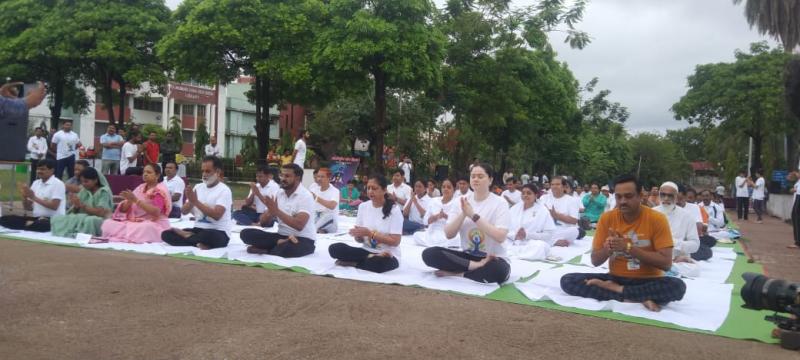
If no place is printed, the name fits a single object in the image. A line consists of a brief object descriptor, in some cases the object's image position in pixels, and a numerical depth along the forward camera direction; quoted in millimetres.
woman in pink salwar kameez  8102
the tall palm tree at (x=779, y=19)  20922
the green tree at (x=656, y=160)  61769
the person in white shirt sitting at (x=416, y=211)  11109
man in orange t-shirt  5117
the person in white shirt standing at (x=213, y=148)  16797
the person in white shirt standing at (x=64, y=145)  13141
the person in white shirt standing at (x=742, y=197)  19552
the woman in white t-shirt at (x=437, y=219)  9430
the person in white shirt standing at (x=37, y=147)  13695
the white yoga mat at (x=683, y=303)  5102
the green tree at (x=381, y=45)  15555
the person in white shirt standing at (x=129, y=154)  13523
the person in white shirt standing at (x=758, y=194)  19934
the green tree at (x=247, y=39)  16938
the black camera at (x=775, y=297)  4109
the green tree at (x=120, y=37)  18906
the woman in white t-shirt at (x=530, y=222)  9500
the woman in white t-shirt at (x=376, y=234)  6578
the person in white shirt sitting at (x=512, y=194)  11953
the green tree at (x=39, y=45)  19031
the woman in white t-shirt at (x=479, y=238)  6105
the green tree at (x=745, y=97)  27688
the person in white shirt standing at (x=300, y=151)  15602
